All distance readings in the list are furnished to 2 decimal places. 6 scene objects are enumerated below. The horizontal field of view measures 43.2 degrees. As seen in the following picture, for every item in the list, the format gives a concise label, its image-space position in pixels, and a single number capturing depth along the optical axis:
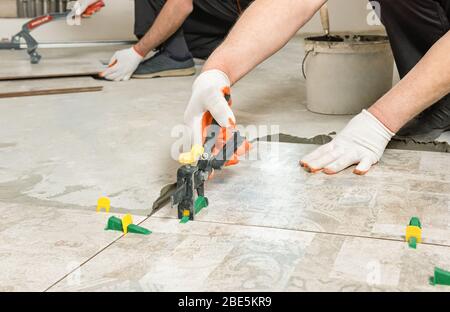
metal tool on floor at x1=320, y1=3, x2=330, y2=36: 2.20
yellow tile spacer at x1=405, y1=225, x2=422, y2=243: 1.06
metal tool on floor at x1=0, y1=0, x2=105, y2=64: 3.40
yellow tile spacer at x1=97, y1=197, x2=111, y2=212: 1.23
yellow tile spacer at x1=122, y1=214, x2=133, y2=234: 1.12
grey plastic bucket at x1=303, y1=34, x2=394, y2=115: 2.04
